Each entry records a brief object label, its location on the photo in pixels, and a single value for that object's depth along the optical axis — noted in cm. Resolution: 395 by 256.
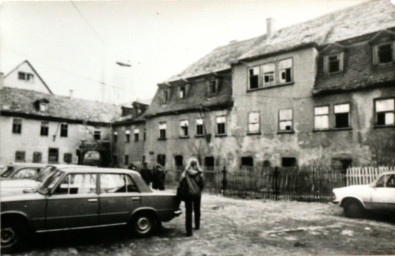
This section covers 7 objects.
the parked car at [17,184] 884
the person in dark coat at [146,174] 1511
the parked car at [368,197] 921
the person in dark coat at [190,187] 778
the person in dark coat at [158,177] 1493
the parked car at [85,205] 602
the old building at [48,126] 3116
